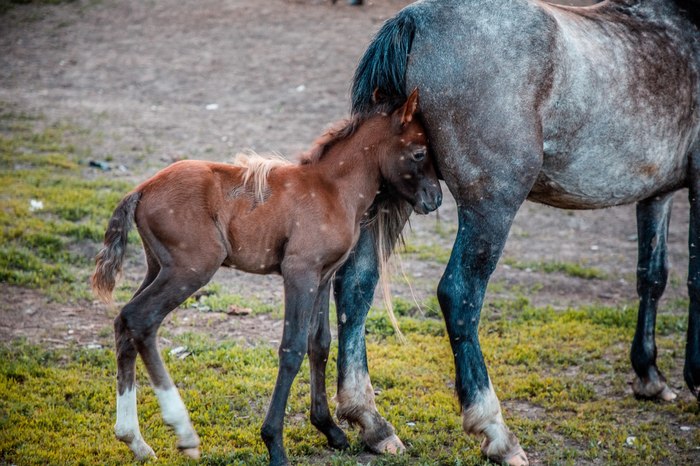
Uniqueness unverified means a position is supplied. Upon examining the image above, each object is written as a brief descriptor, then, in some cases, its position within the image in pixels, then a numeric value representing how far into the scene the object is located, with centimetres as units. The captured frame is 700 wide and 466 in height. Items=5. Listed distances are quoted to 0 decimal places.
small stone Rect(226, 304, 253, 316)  1352
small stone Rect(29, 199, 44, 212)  1659
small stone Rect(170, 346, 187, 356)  1183
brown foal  827
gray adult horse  891
